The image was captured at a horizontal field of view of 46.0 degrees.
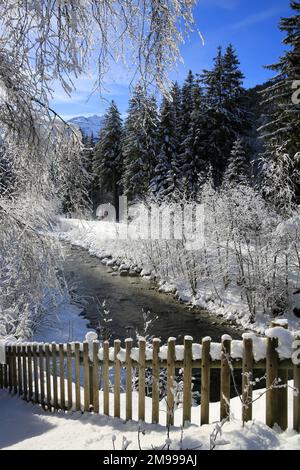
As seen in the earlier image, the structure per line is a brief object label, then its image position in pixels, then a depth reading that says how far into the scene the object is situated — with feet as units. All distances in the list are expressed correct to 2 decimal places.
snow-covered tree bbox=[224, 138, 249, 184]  73.92
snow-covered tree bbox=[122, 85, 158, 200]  98.30
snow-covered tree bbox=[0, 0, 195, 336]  7.64
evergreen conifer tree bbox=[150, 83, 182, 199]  90.63
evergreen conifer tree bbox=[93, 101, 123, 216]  122.31
